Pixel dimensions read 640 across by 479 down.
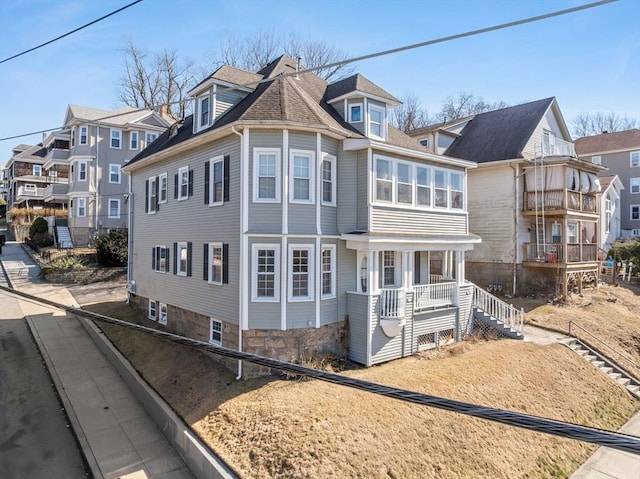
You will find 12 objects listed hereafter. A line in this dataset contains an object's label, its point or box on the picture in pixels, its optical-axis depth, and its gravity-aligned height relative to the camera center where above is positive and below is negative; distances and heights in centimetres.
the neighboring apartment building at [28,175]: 4909 +882
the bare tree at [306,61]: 3628 +1643
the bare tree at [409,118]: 4466 +1406
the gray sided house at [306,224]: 1254 +73
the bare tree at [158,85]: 4200 +1643
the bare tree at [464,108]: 4847 +1649
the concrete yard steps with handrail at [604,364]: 1484 -446
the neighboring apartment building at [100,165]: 3288 +637
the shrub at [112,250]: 2756 -40
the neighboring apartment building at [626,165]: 4034 +821
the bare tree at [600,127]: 5909 +1768
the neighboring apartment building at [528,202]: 2217 +247
